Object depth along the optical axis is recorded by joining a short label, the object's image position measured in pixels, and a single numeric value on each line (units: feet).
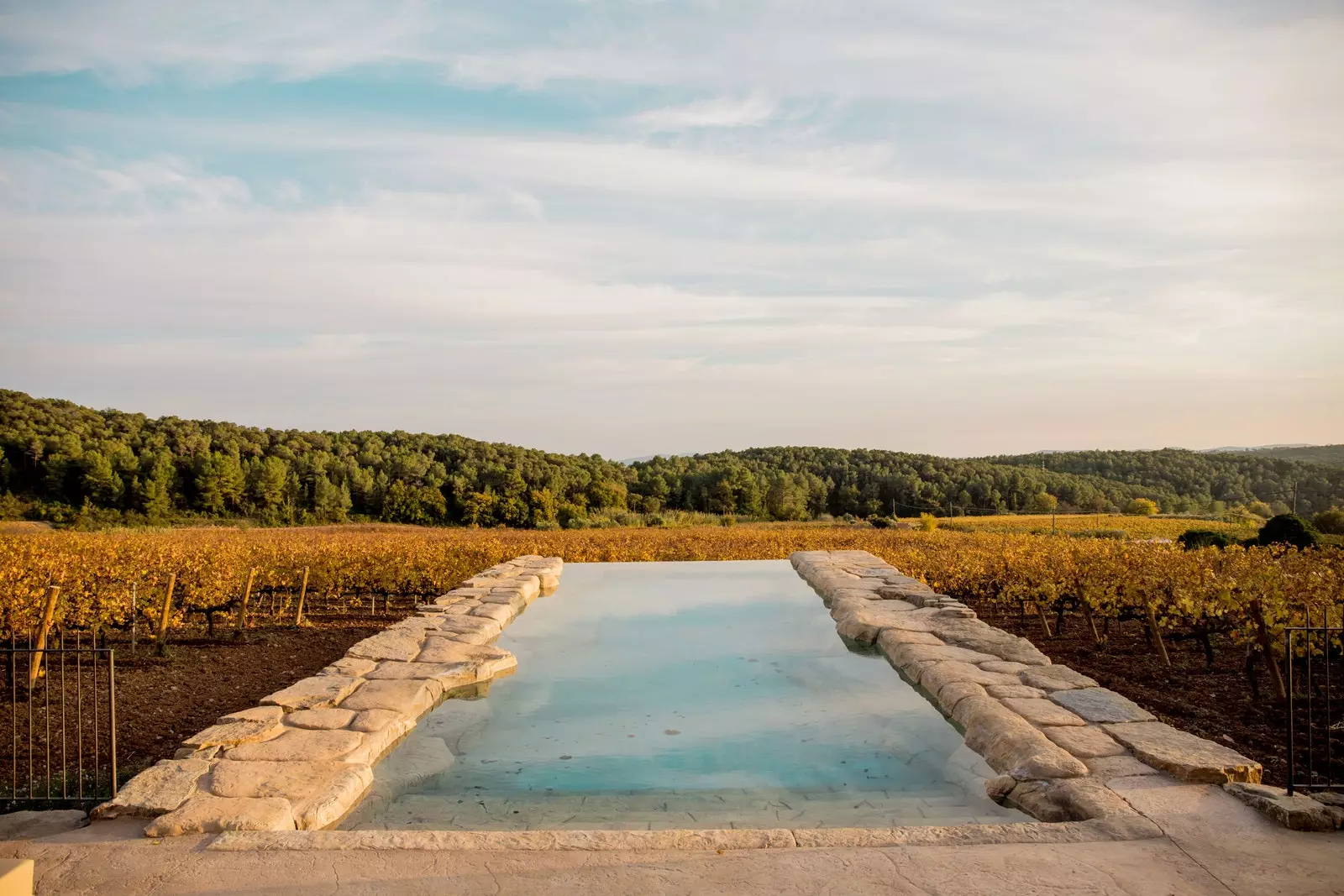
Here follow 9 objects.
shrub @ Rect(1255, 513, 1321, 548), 38.37
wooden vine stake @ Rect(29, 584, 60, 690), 17.10
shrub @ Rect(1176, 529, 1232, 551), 38.78
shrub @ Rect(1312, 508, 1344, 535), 52.54
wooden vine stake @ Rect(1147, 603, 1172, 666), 19.95
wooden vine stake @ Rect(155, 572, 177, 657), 21.99
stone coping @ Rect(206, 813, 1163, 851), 8.66
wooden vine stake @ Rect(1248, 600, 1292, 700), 15.61
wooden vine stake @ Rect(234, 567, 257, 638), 25.46
